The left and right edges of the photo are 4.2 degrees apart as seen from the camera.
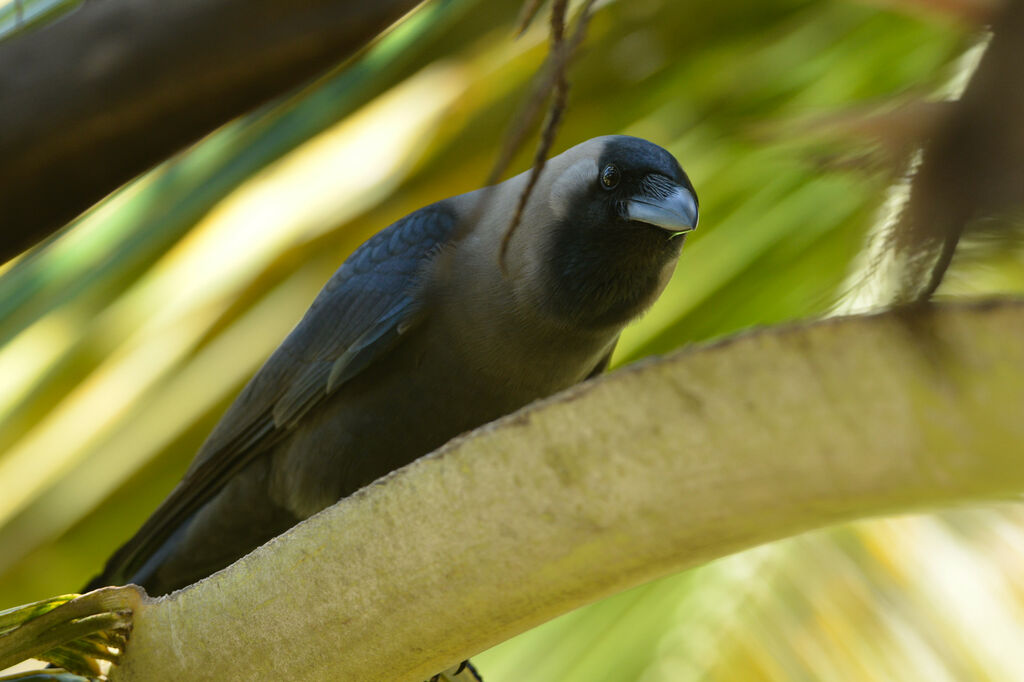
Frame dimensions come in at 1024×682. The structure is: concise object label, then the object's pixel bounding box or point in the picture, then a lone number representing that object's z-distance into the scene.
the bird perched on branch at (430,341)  6.26
